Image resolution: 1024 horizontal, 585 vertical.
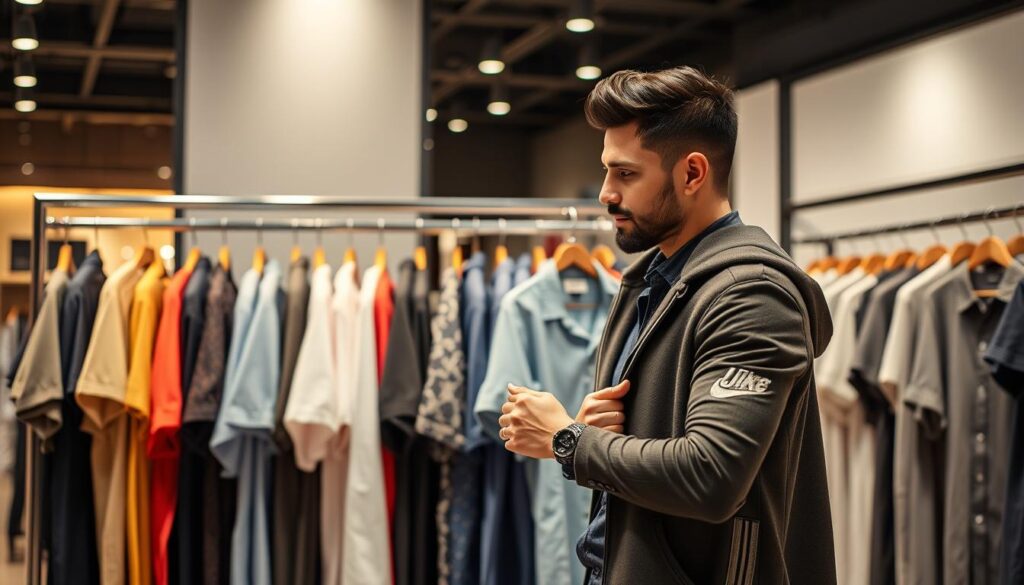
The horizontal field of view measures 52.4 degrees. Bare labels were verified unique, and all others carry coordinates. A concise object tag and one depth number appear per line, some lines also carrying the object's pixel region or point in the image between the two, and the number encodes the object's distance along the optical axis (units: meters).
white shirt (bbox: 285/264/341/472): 2.72
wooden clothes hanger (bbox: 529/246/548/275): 3.17
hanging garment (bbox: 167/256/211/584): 2.82
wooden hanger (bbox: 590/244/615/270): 3.06
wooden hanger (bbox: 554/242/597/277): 2.92
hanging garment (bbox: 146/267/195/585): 2.72
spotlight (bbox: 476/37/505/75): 6.57
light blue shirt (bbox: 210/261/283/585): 2.72
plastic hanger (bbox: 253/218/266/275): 3.04
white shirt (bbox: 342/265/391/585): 2.79
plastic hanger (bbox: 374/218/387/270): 3.09
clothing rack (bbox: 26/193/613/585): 2.79
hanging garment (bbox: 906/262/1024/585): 2.91
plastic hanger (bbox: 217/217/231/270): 3.07
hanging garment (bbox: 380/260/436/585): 2.79
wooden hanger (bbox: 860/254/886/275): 3.82
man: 1.45
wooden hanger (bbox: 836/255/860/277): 3.95
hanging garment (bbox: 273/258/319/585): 2.85
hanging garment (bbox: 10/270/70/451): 2.69
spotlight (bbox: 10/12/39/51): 4.19
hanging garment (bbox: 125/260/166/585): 2.79
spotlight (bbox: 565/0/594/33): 4.03
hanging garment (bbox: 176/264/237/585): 2.76
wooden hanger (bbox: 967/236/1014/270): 3.09
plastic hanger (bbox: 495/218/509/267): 3.11
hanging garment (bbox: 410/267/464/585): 2.78
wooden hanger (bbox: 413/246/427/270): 3.12
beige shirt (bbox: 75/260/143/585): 2.71
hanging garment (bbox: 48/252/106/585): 2.79
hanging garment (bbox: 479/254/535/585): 2.83
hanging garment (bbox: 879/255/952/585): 3.09
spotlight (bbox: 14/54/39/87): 4.42
